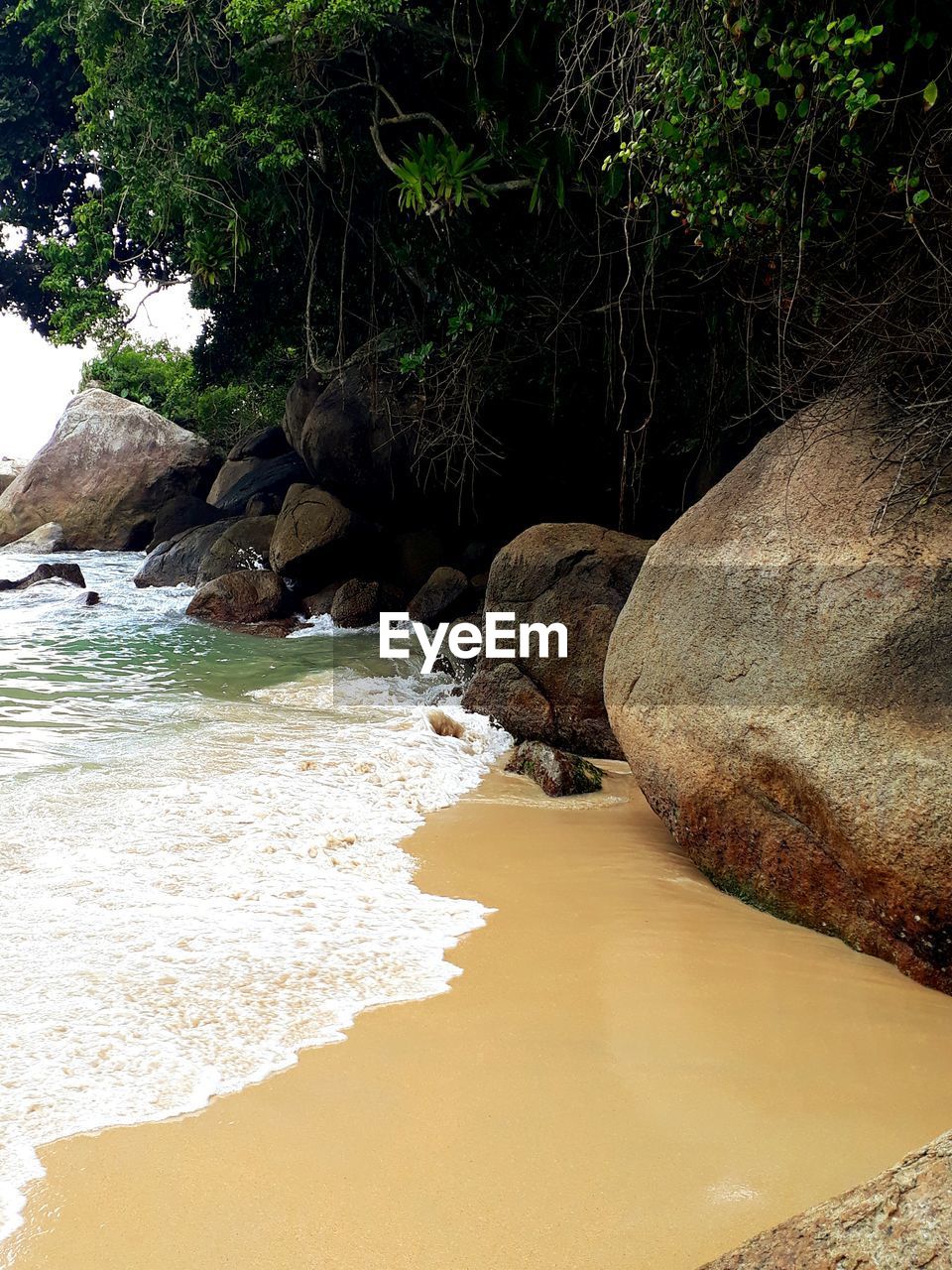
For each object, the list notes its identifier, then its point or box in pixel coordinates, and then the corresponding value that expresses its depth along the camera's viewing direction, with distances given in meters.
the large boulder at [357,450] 14.07
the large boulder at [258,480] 18.95
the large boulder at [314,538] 13.98
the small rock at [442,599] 12.36
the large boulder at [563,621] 7.26
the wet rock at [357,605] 13.06
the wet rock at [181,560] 16.44
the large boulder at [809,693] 3.68
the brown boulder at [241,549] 15.38
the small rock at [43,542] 20.84
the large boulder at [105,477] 21.31
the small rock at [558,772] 6.04
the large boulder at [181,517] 19.53
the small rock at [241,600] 13.37
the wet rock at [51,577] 16.06
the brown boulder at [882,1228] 1.48
